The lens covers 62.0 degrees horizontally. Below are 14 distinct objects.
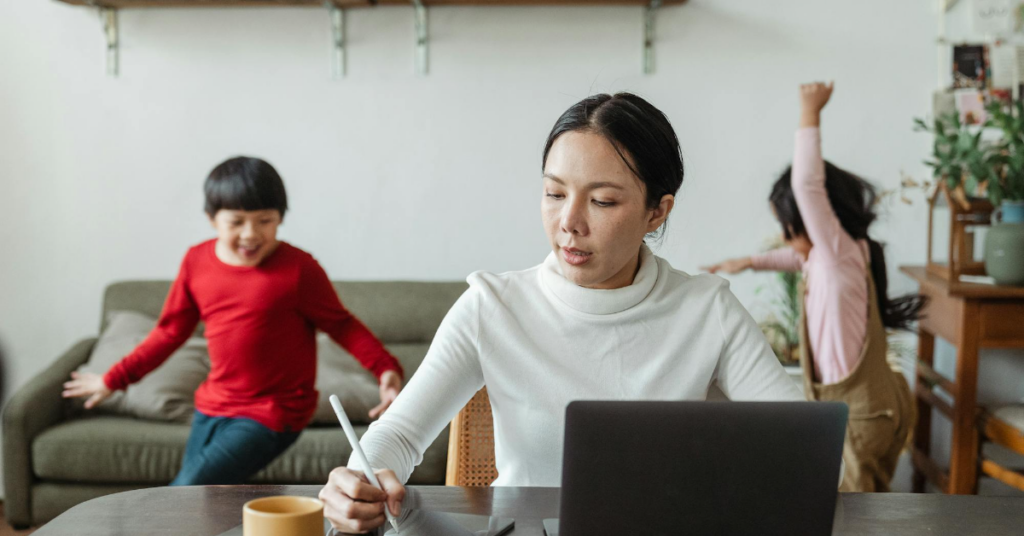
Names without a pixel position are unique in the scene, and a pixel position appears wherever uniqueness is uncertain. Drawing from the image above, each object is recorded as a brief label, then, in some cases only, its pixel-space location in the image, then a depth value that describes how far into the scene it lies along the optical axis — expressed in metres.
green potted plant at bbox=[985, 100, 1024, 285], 2.36
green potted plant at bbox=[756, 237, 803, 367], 2.83
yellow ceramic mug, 0.79
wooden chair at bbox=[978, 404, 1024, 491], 2.28
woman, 1.15
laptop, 0.73
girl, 2.18
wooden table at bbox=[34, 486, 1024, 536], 0.97
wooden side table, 2.40
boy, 1.87
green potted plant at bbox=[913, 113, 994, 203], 2.40
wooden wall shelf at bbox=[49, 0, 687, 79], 2.94
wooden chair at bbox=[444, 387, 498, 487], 1.31
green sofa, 2.46
